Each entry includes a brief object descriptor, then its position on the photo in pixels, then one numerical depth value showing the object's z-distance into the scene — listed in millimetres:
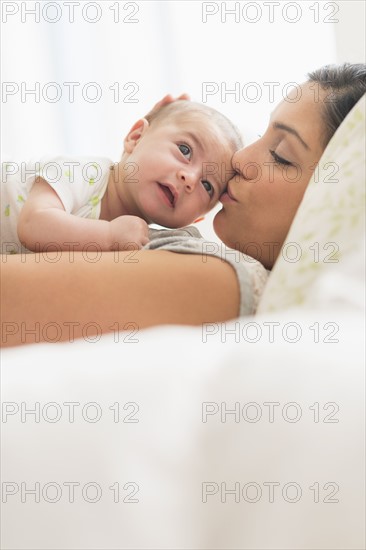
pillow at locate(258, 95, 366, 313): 685
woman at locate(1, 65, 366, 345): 890
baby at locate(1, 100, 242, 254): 1269
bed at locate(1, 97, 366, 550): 398
